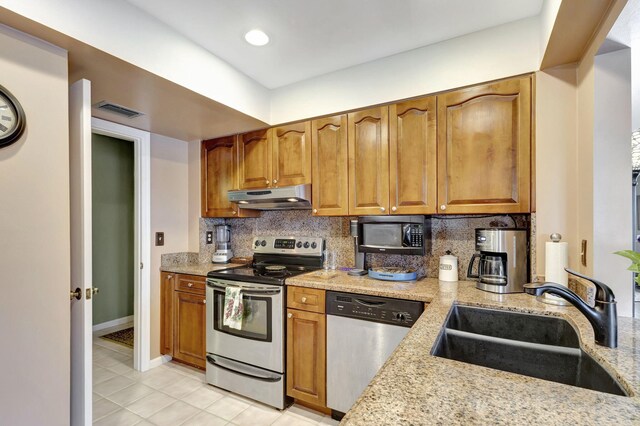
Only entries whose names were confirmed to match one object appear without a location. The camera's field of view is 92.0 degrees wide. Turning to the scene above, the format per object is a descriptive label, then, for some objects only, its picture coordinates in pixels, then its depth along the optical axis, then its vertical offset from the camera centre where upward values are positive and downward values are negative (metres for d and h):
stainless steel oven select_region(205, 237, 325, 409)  2.19 -0.92
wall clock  1.29 +0.41
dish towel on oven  2.32 -0.72
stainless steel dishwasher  1.84 -0.77
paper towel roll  1.60 -0.26
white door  1.55 -0.22
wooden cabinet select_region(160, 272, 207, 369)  2.69 -0.95
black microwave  2.19 -0.16
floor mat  3.43 -1.44
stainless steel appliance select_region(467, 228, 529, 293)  1.76 -0.27
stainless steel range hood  2.47 +0.13
